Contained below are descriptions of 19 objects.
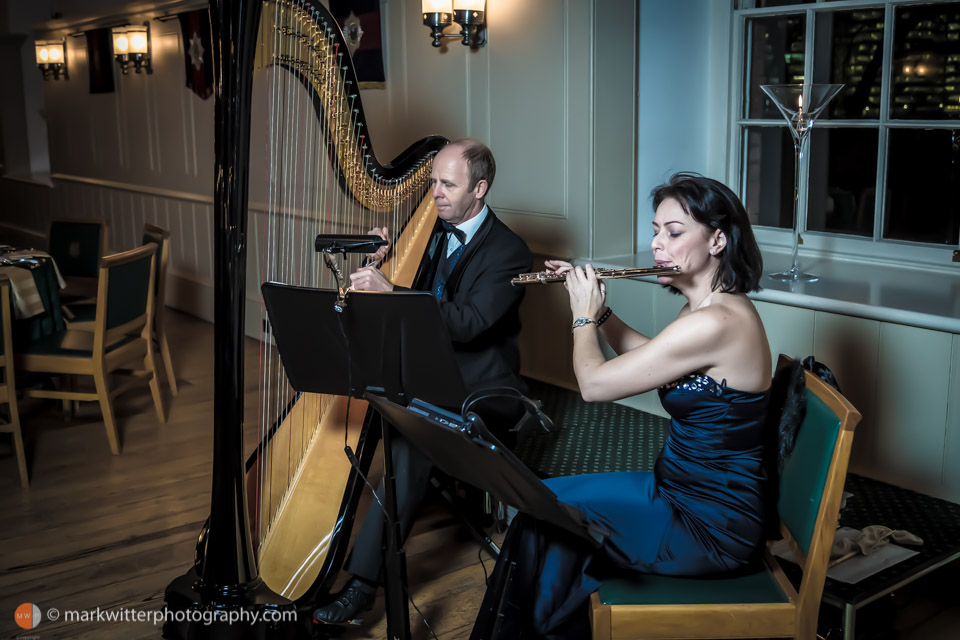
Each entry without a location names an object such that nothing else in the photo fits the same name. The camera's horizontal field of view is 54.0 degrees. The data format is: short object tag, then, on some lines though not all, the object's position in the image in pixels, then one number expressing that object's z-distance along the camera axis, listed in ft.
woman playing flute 6.16
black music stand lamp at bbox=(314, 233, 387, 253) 6.66
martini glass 9.77
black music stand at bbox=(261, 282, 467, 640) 6.45
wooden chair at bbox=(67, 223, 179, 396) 14.08
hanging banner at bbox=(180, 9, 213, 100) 19.02
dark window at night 10.12
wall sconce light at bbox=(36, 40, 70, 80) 26.22
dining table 12.19
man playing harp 8.34
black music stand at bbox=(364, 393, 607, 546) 4.92
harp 5.90
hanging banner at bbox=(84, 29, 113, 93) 23.80
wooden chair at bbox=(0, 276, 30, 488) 11.26
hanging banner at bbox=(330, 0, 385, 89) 14.52
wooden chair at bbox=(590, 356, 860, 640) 5.59
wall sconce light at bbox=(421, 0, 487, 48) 12.44
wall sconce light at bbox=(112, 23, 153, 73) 21.56
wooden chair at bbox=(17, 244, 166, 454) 12.32
